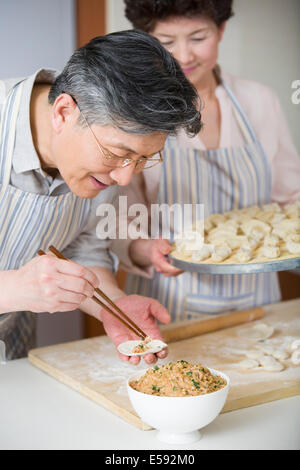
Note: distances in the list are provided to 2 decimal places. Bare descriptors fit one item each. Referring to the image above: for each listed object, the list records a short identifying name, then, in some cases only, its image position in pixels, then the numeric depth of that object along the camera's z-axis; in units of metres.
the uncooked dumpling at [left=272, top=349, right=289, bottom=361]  1.49
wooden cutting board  1.29
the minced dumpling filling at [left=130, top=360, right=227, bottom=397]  1.09
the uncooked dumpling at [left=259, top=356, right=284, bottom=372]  1.42
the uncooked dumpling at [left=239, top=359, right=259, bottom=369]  1.44
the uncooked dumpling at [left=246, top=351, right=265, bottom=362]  1.48
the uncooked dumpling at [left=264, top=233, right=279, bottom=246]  1.57
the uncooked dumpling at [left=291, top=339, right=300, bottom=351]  1.56
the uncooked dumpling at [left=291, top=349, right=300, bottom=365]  1.47
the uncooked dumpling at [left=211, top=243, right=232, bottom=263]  1.53
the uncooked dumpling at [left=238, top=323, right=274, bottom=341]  1.68
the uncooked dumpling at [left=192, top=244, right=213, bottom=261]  1.55
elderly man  1.20
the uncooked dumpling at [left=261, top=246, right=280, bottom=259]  1.51
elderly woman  1.84
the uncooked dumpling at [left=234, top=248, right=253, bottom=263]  1.50
